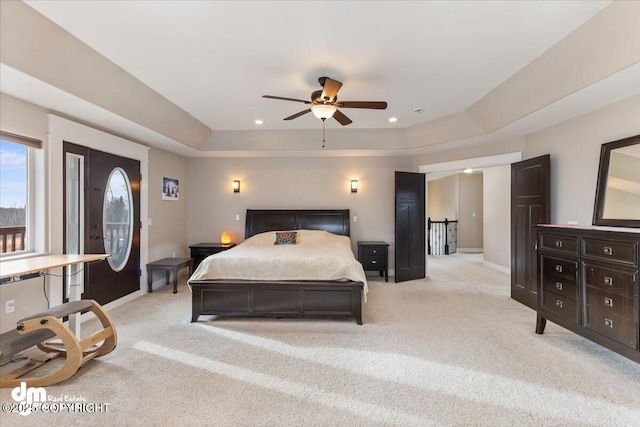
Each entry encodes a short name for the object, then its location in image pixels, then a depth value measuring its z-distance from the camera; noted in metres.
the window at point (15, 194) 2.96
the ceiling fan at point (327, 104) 3.13
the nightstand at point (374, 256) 5.76
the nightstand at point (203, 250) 5.71
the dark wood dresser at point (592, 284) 2.43
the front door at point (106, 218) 3.75
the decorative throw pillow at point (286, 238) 5.31
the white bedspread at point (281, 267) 3.68
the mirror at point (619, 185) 2.88
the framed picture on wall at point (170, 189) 5.57
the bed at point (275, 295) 3.67
